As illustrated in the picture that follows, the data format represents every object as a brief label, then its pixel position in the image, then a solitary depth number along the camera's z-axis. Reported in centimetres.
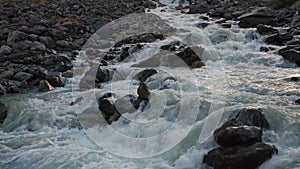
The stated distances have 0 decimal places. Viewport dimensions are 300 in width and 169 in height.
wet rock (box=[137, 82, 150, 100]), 801
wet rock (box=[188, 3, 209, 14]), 1937
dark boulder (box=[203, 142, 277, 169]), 525
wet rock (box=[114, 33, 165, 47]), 1385
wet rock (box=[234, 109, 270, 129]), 618
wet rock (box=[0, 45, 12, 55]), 1187
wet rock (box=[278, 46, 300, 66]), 1008
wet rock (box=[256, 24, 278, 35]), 1301
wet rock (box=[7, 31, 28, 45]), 1279
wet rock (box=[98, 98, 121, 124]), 748
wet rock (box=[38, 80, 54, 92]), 953
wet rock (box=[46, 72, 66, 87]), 981
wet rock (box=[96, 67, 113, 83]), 992
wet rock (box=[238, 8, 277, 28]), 1459
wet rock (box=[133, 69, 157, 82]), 970
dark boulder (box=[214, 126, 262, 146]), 554
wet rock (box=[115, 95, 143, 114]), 765
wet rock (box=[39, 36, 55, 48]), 1298
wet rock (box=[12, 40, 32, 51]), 1234
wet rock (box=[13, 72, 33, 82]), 1001
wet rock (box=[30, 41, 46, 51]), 1233
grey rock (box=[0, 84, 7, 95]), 916
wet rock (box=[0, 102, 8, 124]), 790
